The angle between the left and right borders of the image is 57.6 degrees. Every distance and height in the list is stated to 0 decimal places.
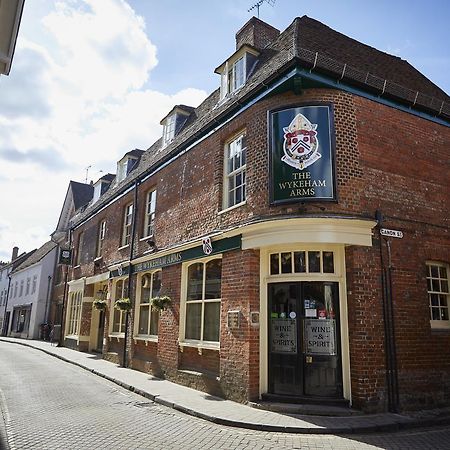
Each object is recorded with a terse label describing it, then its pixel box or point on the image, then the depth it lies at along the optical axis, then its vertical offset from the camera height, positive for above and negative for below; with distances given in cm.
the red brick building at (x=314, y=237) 862 +196
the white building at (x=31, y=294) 3256 +203
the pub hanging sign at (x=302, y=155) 902 +373
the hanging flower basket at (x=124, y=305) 1458 +52
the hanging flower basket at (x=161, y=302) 1240 +55
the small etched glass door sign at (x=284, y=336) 878 -27
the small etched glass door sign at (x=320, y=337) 851 -26
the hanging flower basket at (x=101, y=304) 1789 +66
